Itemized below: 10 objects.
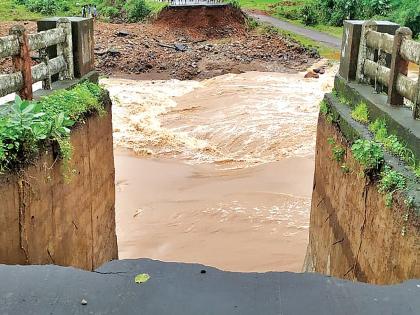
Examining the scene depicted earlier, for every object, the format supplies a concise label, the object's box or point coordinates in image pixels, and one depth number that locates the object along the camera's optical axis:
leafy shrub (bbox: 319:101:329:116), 7.55
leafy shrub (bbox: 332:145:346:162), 6.41
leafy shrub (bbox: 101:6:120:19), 35.53
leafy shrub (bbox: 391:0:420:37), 29.50
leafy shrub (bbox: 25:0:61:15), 34.47
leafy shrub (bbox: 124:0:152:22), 34.03
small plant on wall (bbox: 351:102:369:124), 6.26
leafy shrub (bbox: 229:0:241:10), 33.06
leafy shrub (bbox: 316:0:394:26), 35.00
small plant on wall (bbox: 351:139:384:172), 5.11
